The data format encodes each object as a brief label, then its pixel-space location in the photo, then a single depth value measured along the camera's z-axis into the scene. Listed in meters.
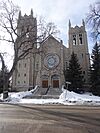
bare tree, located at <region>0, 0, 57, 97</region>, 12.62
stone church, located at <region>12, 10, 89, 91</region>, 22.71
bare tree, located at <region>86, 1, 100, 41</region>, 11.07
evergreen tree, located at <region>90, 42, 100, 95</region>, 19.48
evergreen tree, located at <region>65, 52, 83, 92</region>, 19.75
